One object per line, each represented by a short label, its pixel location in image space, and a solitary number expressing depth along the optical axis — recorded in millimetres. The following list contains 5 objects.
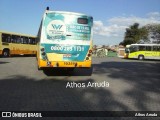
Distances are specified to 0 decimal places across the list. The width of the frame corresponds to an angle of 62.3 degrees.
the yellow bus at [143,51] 19201
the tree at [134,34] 38254
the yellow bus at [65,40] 5993
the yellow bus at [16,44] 14391
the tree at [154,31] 36009
